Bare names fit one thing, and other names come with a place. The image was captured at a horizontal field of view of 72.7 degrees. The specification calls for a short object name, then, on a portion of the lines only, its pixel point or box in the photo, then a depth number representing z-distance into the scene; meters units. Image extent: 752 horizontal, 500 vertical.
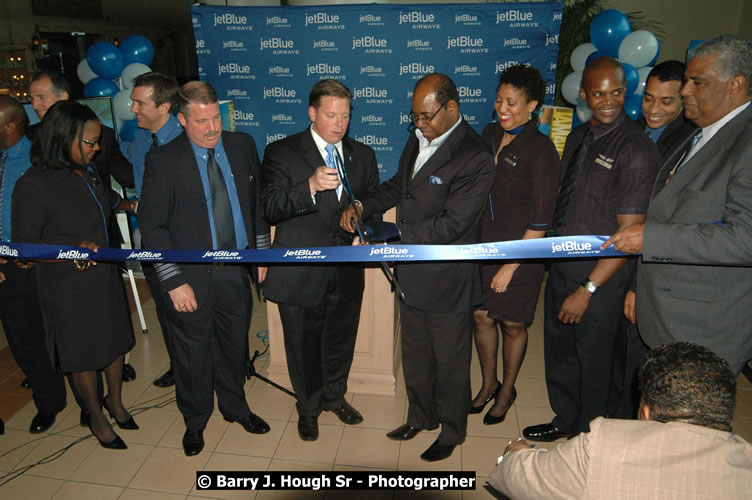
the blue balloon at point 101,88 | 5.50
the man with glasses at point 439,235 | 2.53
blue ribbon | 2.47
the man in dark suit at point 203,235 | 2.64
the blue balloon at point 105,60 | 5.38
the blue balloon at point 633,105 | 5.01
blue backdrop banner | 5.93
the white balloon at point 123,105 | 5.18
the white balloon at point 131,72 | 5.35
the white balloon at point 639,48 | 4.94
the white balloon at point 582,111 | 5.10
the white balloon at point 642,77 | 5.11
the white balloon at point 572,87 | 5.51
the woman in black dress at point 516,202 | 2.70
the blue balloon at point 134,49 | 5.57
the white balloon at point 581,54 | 5.49
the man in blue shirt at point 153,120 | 3.29
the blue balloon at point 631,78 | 4.89
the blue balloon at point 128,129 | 5.33
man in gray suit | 2.00
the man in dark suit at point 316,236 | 2.66
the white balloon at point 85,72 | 5.91
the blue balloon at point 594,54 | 5.36
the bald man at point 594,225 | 2.49
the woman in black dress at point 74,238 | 2.66
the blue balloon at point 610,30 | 5.14
